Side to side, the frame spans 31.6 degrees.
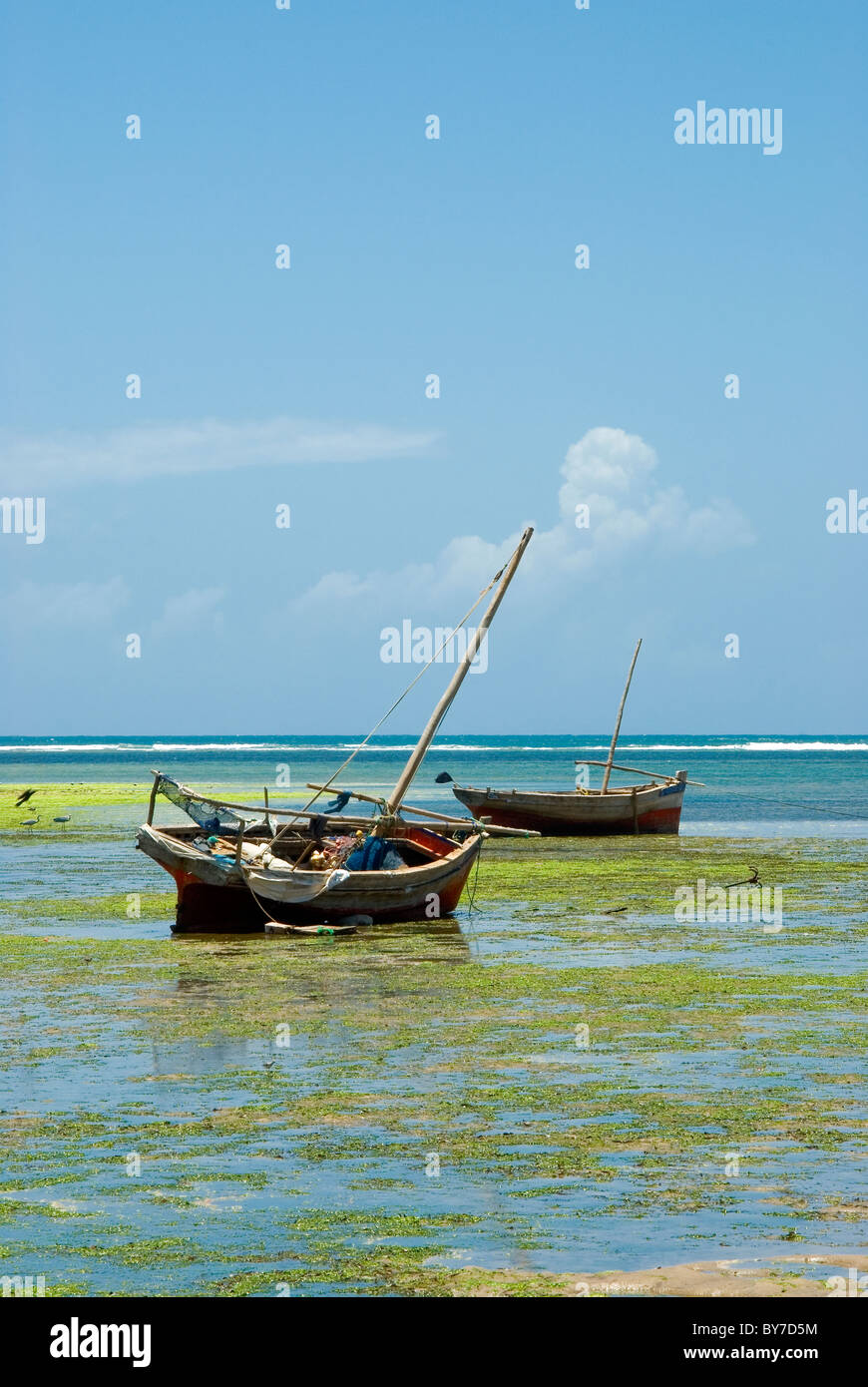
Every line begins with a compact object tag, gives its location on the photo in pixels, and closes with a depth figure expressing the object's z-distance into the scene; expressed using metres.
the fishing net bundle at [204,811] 29.28
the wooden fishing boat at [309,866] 27.14
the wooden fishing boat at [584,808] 52.28
